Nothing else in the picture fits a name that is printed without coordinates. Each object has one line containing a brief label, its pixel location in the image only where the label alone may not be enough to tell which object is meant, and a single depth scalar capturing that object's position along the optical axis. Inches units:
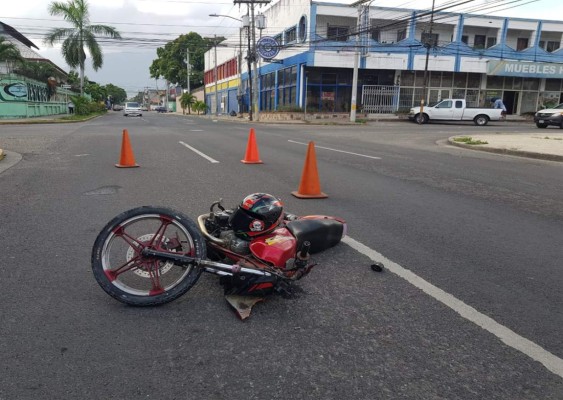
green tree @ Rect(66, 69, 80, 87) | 2549.2
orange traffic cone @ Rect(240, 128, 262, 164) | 395.9
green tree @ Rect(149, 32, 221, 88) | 3319.4
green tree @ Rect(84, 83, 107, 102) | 2797.7
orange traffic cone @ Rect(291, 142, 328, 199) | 259.8
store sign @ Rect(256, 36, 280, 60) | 1496.1
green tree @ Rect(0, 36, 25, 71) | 1124.0
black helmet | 139.0
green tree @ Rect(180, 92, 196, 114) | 2866.6
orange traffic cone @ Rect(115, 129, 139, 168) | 367.6
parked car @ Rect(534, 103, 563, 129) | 1030.2
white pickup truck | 1236.5
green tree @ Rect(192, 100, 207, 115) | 2588.6
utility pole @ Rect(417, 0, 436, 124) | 1290.6
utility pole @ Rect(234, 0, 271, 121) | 1485.0
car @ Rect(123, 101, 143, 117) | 2027.9
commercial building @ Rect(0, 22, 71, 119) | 1177.2
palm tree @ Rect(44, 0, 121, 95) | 1609.3
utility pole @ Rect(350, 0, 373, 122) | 1243.5
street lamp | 1940.2
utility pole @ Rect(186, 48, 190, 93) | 3047.0
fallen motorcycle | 123.0
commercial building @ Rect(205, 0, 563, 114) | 1407.5
